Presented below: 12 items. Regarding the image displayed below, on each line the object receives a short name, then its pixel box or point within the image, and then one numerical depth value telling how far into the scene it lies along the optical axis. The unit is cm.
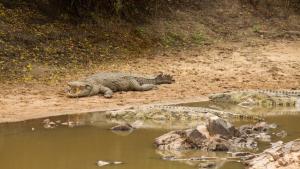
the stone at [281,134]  1809
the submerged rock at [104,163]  1438
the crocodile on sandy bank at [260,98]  2425
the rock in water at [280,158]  1273
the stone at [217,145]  1559
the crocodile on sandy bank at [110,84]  2469
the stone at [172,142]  1596
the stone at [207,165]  1411
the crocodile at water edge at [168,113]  1980
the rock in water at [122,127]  1845
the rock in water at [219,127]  1612
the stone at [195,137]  1591
